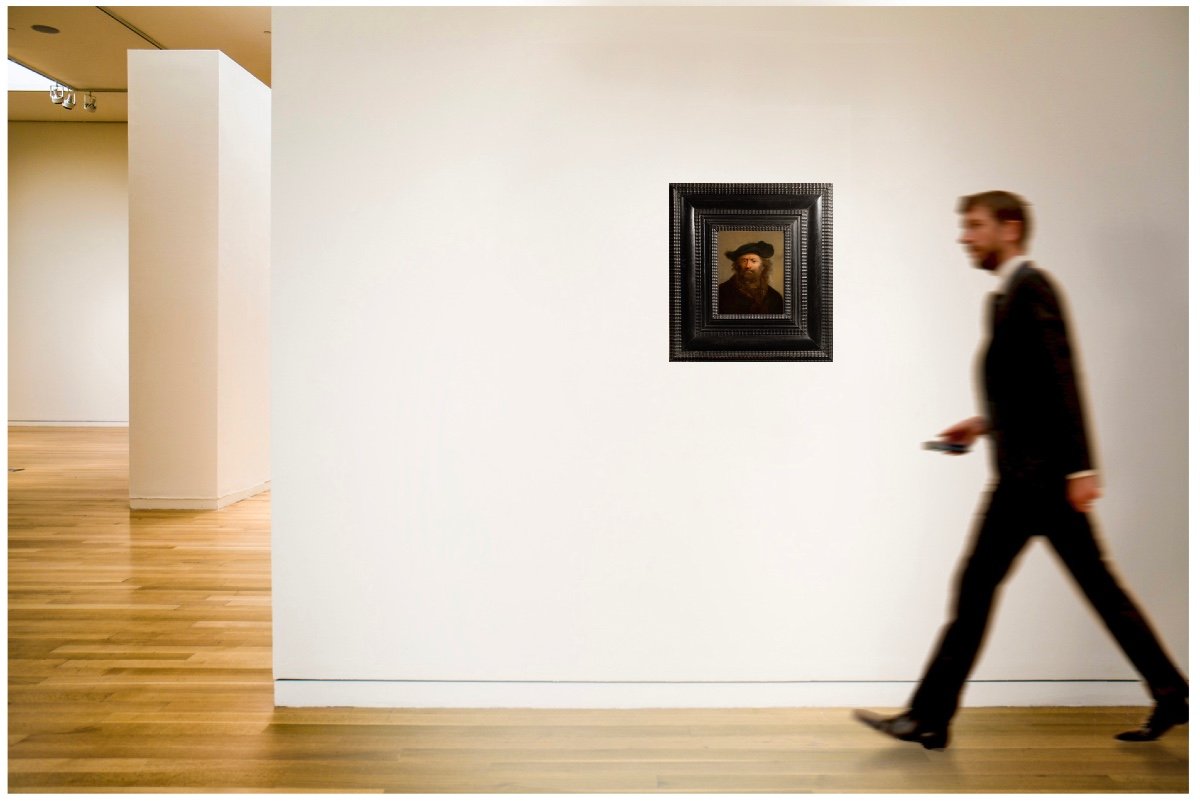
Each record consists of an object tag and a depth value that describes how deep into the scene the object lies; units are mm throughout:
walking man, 2512
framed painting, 3074
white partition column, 7324
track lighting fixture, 9664
